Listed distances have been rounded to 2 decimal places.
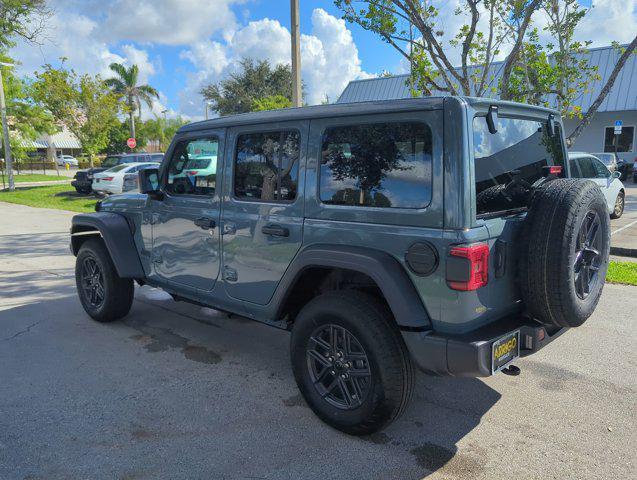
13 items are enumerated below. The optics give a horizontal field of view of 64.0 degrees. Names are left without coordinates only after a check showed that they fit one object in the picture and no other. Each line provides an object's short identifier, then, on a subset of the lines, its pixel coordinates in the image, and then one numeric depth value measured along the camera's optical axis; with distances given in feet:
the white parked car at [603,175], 30.99
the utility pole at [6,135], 74.59
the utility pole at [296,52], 27.14
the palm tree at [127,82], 163.75
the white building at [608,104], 76.33
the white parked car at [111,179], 59.93
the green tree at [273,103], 61.35
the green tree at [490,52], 25.27
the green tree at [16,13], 71.15
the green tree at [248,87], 139.31
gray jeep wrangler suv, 8.82
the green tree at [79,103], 90.07
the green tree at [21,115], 99.98
